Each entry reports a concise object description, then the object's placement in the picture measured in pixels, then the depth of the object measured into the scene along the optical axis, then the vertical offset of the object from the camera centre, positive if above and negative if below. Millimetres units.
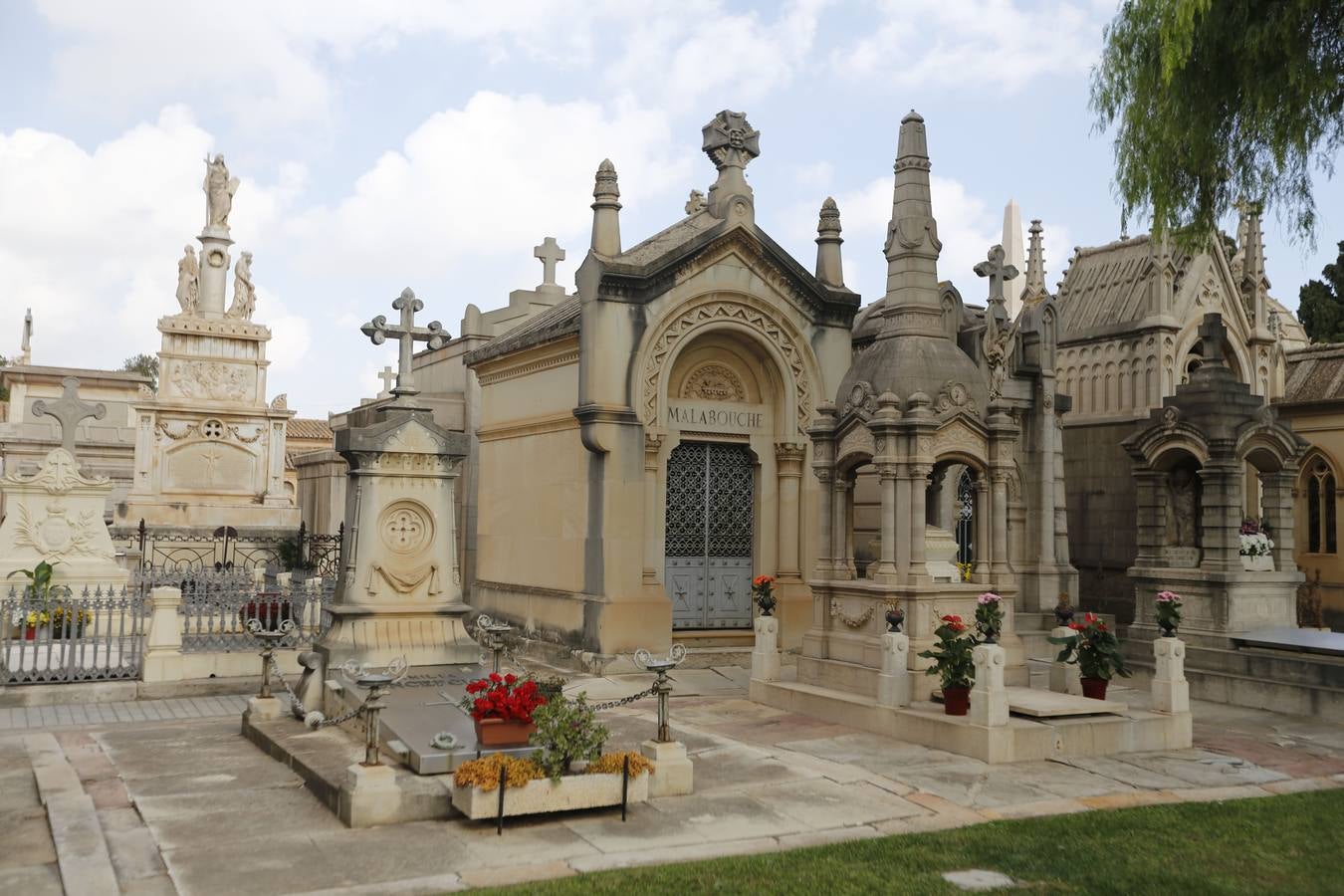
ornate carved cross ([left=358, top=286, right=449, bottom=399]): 12953 +2406
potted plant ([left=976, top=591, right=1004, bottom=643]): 10805 -669
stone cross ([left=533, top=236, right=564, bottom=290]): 21047 +5308
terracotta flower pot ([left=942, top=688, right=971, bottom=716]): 10609 -1455
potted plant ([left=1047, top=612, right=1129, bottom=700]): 11430 -1114
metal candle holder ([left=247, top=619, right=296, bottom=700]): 10977 -1050
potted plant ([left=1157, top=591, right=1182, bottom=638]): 11688 -669
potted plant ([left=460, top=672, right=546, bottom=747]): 8195 -1279
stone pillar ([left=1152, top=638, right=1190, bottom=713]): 10891 -1269
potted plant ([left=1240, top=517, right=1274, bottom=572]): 15250 -20
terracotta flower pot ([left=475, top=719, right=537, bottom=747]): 8227 -1409
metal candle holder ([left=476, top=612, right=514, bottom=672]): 9914 -863
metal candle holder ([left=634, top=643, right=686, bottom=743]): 8487 -954
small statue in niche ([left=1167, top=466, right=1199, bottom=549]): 16062 +561
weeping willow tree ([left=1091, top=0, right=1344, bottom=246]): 10094 +4279
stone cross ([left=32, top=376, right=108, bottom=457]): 19734 +2167
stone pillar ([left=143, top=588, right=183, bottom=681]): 13367 -1268
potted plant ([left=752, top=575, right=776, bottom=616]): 13109 -586
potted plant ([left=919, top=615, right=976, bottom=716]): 10531 -1114
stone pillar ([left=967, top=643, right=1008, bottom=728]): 9992 -1278
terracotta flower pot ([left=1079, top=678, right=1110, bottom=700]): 11508 -1435
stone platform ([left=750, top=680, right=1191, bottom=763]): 9977 -1687
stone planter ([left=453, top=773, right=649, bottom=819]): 7496 -1747
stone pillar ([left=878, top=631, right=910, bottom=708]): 11094 -1274
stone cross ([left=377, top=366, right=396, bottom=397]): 23516 +3348
